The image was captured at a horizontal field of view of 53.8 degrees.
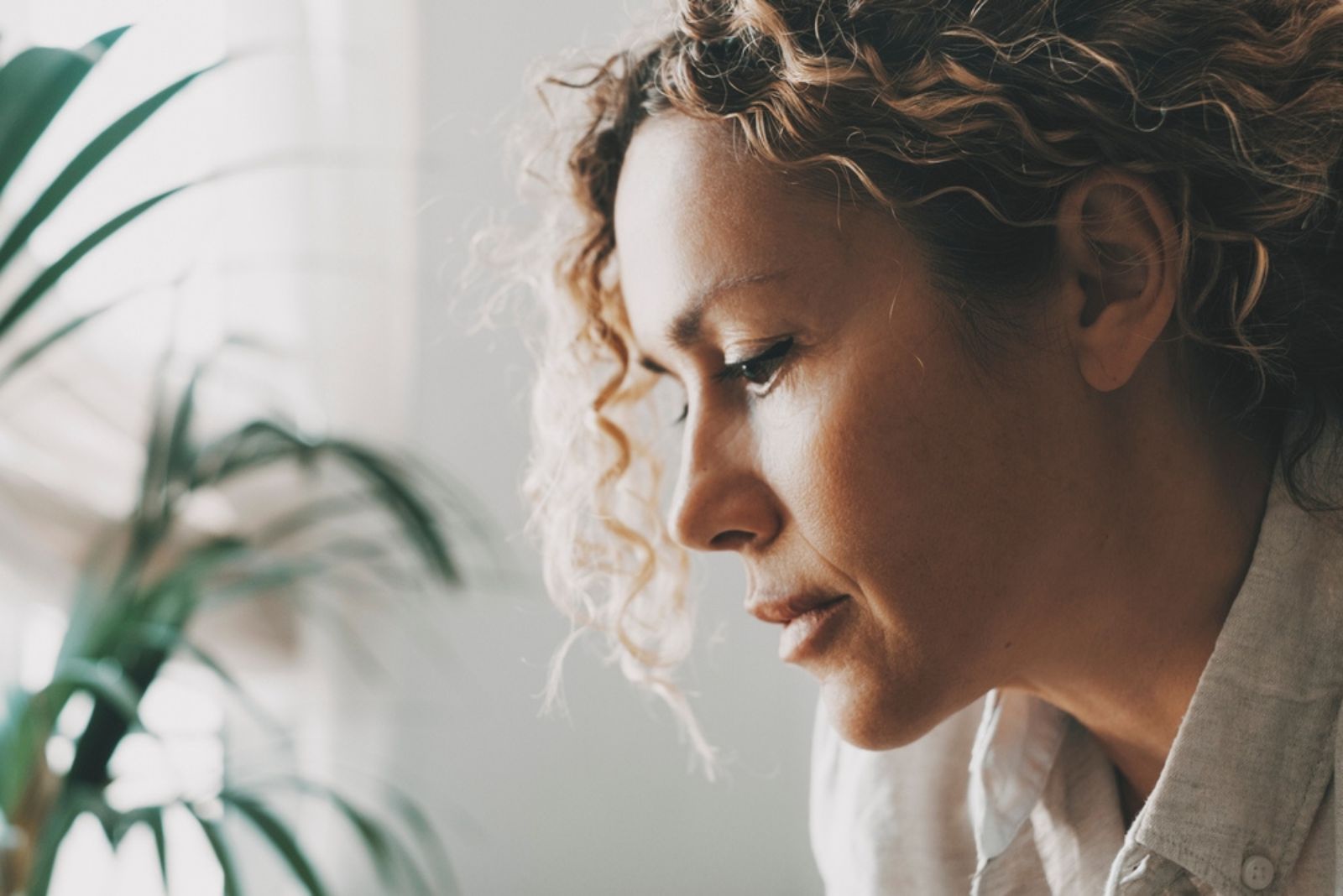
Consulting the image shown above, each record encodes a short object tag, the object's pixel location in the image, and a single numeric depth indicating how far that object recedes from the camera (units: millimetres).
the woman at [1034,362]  898
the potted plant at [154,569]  1195
